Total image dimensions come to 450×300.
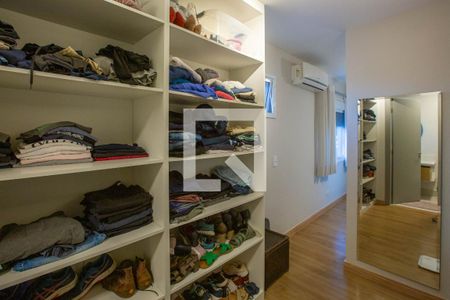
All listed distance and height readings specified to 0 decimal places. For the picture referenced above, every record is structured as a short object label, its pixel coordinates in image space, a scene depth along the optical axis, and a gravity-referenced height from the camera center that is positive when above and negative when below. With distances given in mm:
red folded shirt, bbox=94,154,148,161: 998 -50
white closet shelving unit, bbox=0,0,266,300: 901 +177
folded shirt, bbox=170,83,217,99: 1207 +321
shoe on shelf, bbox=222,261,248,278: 1730 -969
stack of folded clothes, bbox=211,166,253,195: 1635 -237
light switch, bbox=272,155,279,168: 2616 -174
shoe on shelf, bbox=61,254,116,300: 1009 -622
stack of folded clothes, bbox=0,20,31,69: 729 +322
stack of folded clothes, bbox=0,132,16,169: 795 -27
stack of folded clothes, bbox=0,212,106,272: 789 -363
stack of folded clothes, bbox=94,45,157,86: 983 +369
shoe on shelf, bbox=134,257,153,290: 1139 -669
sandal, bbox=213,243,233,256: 1479 -695
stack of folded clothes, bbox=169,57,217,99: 1217 +376
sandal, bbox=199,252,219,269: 1373 -713
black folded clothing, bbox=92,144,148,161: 1004 -25
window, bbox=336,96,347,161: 4289 +320
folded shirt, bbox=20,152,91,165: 848 -47
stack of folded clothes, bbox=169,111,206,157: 1218 +46
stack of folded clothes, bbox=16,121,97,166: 858 +6
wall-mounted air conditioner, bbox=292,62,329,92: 2760 +909
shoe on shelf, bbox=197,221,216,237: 1513 -569
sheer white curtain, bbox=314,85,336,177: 3436 +230
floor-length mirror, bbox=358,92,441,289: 1753 -340
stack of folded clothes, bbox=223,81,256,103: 1557 +391
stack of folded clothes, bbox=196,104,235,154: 1402 +85
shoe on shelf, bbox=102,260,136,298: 1072 -669
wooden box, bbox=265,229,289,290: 1941 -1003
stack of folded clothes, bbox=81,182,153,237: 992 -295
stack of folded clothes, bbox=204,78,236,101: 1407 +377
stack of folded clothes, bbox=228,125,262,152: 1604 +62
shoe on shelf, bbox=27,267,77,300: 912 -590
